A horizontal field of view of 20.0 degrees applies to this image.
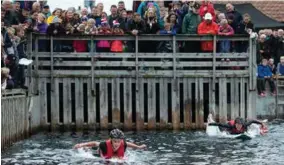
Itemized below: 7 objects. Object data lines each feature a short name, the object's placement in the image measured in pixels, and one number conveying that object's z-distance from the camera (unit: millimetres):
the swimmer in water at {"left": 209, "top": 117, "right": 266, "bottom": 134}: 28750
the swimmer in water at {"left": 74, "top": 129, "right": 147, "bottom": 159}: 23500
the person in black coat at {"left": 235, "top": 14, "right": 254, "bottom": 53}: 31562
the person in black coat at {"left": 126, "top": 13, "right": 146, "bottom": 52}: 30381
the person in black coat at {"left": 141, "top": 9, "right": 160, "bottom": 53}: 30297
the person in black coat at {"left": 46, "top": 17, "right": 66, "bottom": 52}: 30195
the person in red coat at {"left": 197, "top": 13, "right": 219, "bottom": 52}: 30812
